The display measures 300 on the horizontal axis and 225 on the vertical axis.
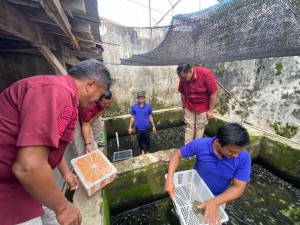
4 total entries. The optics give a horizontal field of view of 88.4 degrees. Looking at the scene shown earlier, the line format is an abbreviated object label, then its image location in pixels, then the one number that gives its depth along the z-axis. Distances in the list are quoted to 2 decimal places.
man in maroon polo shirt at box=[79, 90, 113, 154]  2.67
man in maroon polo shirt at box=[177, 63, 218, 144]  3.11
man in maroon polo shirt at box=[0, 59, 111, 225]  0.80
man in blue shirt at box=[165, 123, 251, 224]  1.54
